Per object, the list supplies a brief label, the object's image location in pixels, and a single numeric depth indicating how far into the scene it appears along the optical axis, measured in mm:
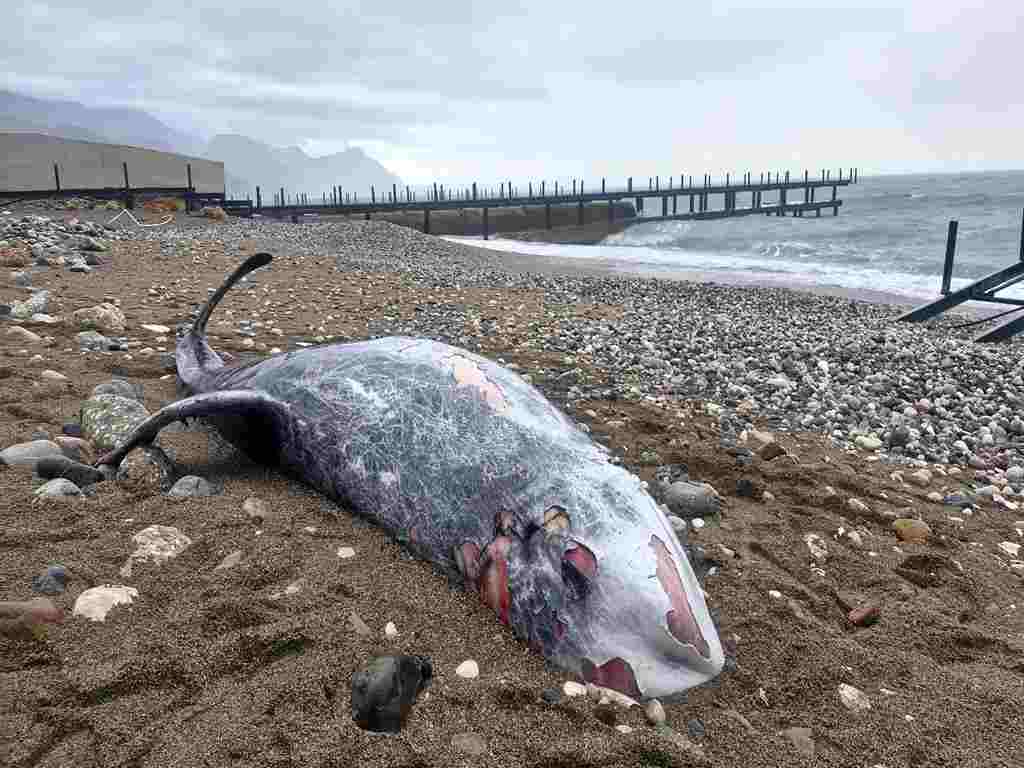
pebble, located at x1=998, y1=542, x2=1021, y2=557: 3857
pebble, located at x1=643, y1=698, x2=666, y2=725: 2354
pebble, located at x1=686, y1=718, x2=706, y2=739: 2341
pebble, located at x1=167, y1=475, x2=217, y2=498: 3492
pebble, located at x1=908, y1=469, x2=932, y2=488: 4809
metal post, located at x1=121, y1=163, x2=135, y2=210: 27055
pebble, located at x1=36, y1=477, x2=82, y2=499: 3225
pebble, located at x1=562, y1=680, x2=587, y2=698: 2423
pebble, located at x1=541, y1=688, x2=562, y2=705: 2395
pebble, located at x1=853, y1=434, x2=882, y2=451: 5426
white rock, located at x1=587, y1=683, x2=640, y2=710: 2402
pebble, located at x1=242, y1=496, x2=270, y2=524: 3349
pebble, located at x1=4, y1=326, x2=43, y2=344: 5559
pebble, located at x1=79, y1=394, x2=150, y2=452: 3916
